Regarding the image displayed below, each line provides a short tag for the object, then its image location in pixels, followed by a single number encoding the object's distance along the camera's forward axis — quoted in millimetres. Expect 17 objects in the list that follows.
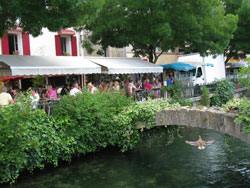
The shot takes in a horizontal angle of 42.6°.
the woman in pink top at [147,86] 16244
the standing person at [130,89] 14127
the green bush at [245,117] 7243
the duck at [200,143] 9926
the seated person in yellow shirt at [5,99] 9461
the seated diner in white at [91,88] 12862
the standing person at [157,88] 15867
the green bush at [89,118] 10250
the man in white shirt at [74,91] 12141
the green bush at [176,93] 16141
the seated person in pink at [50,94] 12575
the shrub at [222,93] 20312
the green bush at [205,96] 18953
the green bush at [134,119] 10383
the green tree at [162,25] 16391
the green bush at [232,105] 8336
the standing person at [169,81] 19928
